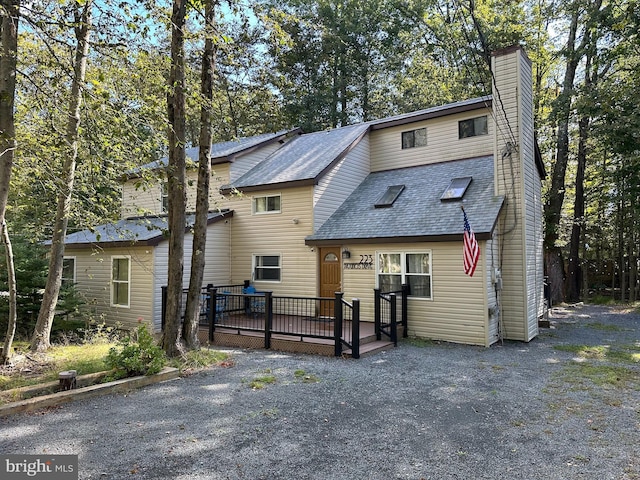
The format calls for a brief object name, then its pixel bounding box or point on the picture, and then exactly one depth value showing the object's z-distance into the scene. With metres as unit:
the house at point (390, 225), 9.49
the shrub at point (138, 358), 5.95
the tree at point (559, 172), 15.27
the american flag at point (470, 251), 8.30
